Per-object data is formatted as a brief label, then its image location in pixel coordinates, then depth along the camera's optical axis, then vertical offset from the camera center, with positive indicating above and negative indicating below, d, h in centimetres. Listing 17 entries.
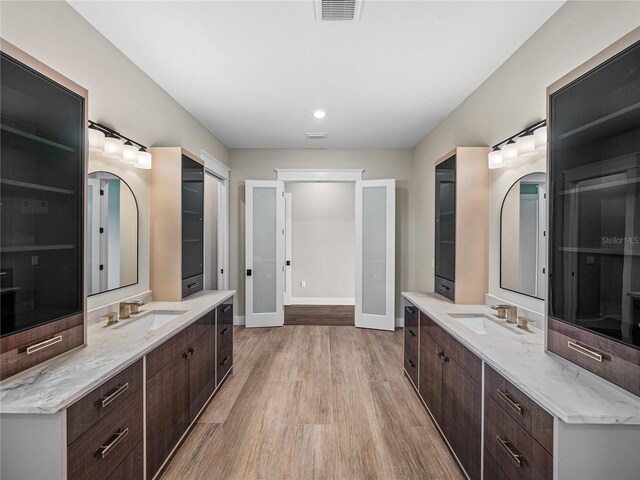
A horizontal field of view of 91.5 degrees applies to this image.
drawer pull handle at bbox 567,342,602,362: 125 -46
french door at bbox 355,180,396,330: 479 -20
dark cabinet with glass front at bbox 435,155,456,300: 281 +12
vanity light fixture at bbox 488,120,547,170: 199 +66
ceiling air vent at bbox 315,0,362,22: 181 +138
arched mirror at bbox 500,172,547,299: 206 +3
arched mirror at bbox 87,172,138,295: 210 +2
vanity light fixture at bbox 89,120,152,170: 205 +65
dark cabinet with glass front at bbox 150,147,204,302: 273 +11
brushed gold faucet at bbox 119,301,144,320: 220 -52
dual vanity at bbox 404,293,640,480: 105 -69
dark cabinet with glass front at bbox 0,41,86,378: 126 +11
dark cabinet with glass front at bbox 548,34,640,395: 116 +11
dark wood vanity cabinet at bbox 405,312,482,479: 165 -96
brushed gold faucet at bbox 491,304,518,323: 214 -50
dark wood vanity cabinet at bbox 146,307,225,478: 171 -97
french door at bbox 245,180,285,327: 486 -13
